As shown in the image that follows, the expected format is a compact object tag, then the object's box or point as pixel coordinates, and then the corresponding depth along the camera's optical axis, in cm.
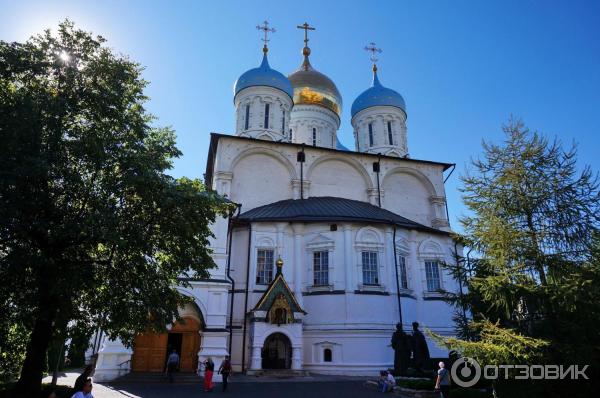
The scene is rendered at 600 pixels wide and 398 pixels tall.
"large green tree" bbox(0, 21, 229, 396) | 846
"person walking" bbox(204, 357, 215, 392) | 1266
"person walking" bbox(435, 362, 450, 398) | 1012
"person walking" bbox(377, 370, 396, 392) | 1321
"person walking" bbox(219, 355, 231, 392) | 1309
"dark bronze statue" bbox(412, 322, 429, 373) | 1566
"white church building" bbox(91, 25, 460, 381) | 1717
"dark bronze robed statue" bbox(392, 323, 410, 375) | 1606
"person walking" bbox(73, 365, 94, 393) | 656
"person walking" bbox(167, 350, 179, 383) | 1464
